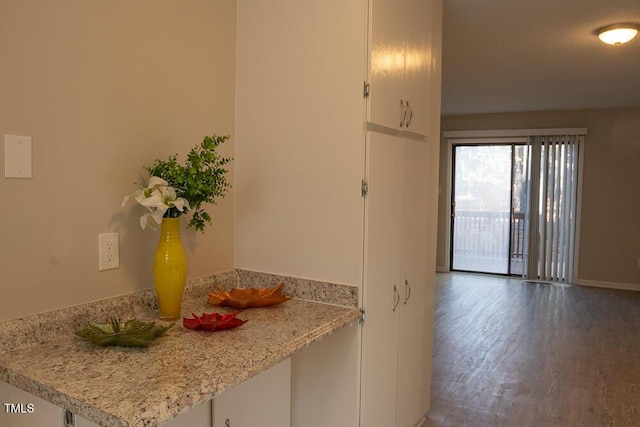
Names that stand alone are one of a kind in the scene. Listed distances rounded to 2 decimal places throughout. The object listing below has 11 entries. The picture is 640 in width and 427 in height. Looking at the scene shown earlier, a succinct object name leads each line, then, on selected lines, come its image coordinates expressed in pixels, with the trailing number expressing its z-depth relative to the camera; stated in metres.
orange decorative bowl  1.80
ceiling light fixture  3.30
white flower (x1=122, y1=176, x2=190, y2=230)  1.52
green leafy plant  1.53
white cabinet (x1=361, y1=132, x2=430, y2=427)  1.91
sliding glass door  7.43
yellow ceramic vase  1.58
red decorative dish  1.50
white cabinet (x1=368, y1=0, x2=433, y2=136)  1.84
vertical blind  6.96
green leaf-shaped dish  1.32
